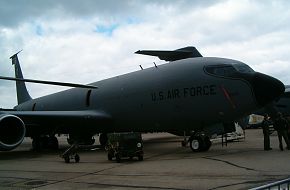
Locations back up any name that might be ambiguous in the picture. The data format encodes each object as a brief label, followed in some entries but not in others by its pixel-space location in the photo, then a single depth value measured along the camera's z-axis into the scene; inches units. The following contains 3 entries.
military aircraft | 553.9
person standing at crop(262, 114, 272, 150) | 596.1
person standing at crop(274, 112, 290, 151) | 590.2
